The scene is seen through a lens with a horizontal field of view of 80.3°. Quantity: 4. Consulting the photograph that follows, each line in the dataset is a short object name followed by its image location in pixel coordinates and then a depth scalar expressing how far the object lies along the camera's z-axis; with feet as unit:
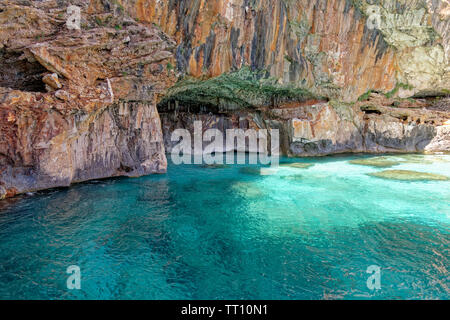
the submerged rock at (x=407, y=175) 39.83
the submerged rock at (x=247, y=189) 32.40
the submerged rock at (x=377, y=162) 52.09
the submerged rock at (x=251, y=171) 45.55
